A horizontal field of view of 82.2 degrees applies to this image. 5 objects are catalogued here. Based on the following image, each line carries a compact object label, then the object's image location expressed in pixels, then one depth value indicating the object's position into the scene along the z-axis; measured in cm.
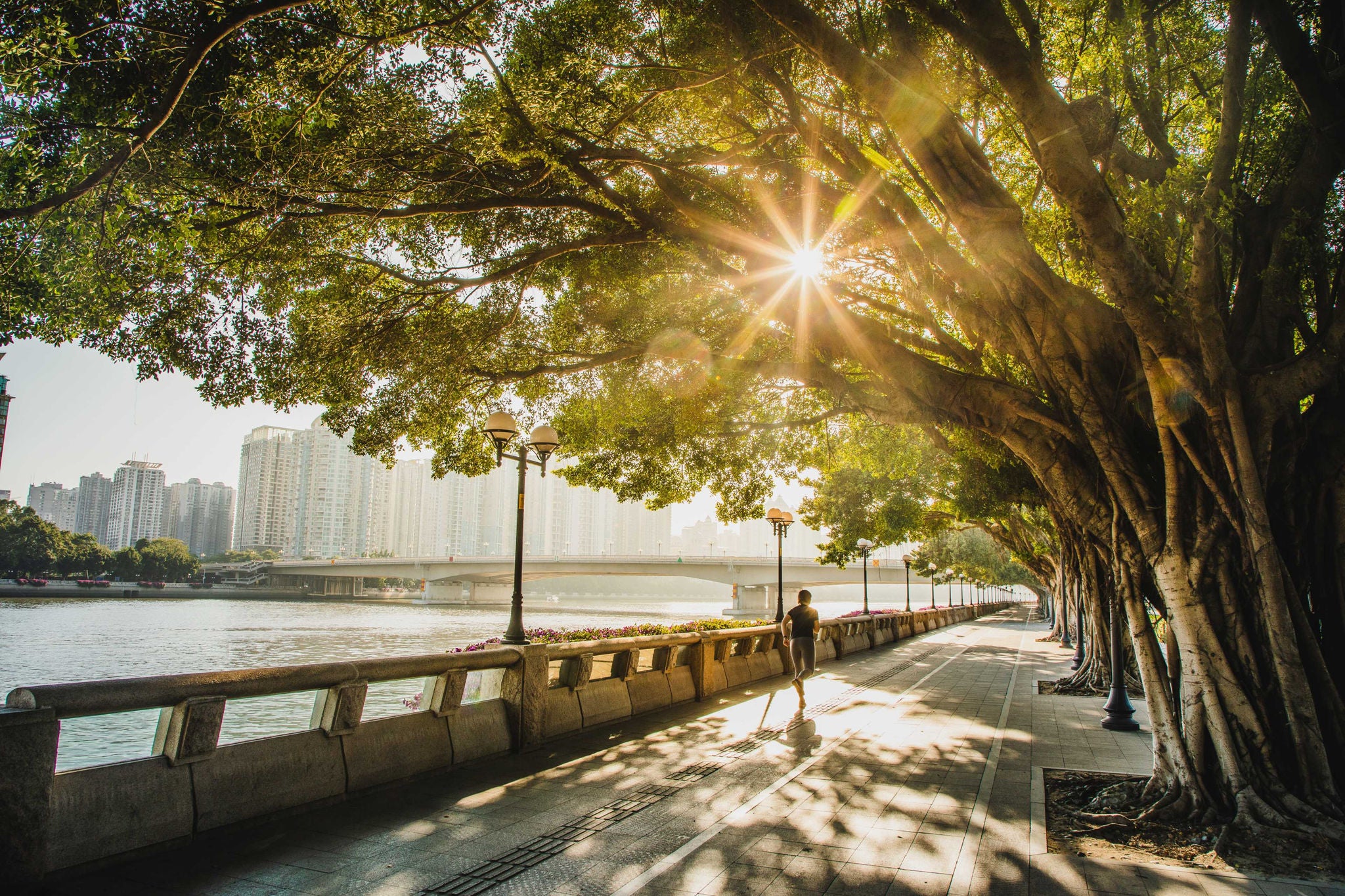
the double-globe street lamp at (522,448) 948
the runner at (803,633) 1158
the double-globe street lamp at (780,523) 1842
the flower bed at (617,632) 1405
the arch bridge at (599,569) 6084
